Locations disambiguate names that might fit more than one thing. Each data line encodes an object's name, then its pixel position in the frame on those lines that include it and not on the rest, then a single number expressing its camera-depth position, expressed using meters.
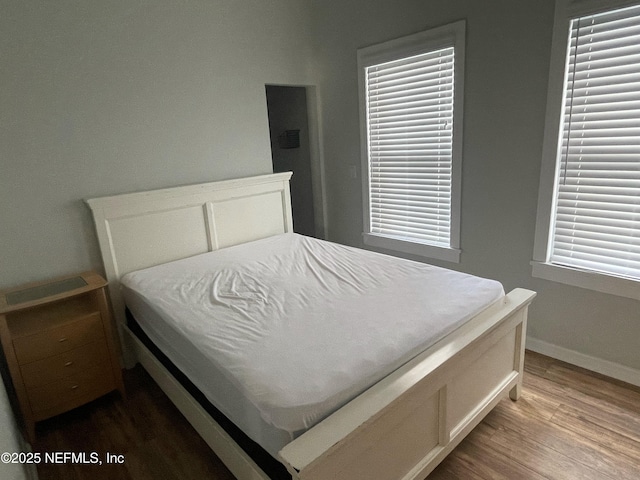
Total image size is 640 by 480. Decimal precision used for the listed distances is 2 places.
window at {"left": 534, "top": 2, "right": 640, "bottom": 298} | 2.00
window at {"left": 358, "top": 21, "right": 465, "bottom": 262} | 2.74
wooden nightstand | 1.92
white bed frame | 1.21
